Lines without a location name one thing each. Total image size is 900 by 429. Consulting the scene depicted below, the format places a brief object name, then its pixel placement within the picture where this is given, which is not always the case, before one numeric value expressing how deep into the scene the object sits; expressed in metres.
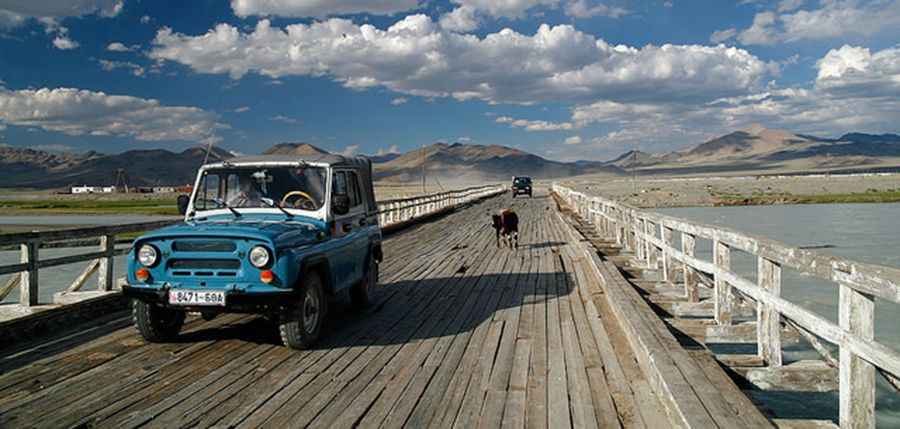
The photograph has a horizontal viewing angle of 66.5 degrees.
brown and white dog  17.05
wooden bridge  4.82
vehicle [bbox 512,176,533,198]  60.12
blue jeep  6.55
